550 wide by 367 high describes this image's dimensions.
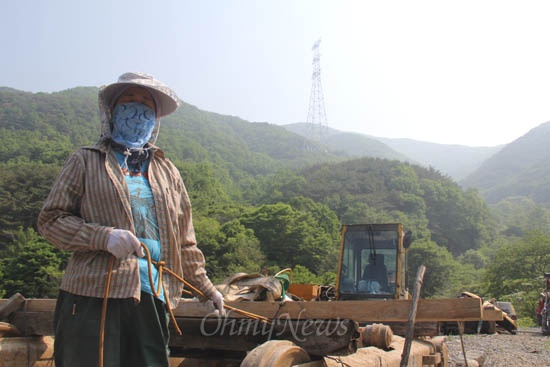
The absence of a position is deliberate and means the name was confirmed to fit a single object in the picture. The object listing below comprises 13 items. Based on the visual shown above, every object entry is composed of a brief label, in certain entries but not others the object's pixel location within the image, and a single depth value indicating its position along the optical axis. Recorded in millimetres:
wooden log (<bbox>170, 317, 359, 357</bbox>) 3125
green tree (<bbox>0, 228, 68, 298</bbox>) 40344
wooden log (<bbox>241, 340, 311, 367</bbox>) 2625
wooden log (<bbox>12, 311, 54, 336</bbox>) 3705
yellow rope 2170
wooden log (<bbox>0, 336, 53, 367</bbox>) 3518
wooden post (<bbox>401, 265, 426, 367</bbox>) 3076
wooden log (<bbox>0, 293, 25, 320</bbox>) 3768
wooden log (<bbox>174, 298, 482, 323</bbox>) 3139
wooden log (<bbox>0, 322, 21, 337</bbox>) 3705
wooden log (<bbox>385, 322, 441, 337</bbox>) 4977
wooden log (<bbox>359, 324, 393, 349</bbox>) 4113
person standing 2232
